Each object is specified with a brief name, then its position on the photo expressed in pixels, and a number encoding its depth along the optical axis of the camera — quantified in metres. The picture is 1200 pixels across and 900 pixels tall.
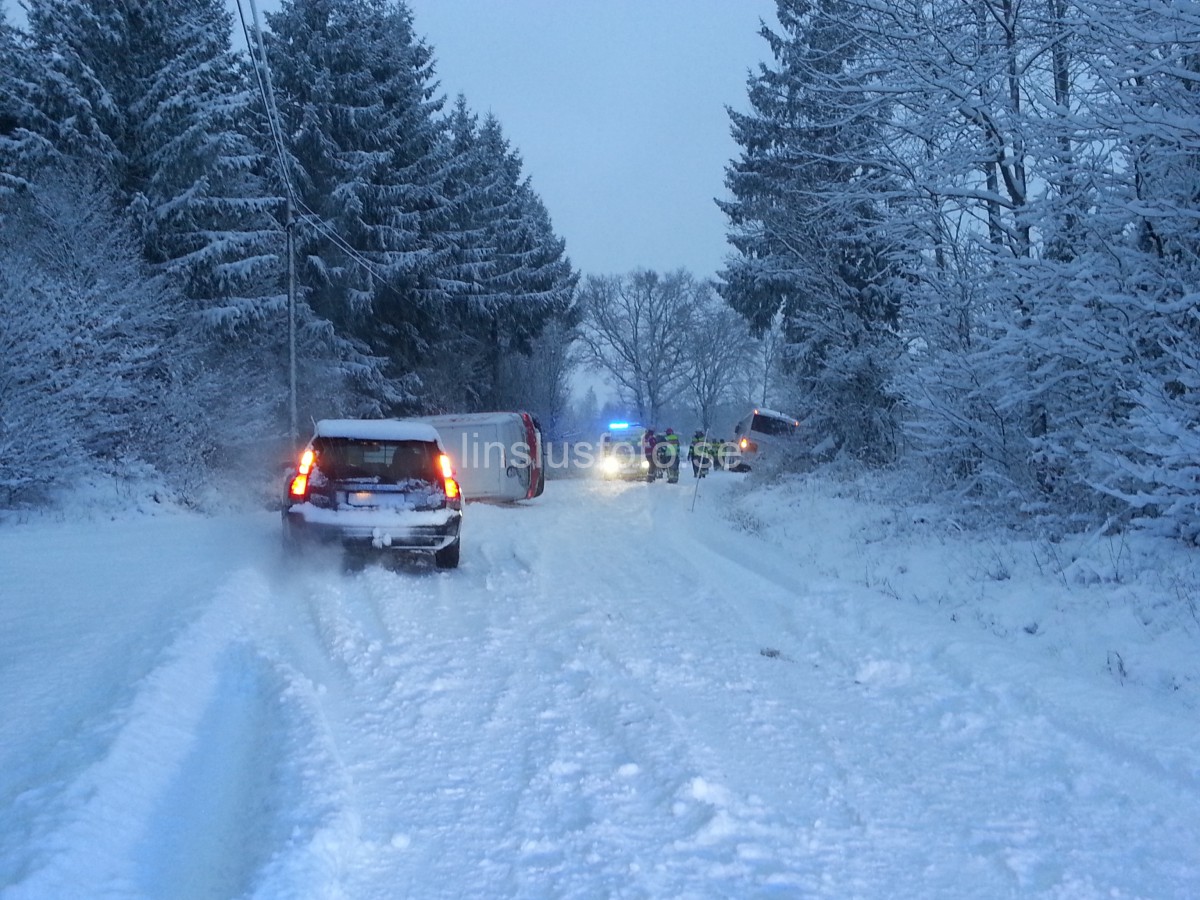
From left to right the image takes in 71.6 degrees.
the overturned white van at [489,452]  18.81
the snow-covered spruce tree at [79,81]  20.20
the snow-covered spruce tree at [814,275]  19.44
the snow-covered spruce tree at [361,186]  27.62
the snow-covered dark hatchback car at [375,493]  9.78
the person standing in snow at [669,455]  29.84
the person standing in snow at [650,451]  30.39
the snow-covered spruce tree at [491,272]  31.86
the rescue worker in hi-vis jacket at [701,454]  29.38
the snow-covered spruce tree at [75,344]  13.62
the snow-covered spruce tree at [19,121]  19.66
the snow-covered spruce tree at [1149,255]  6.77
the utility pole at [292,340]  21.33
